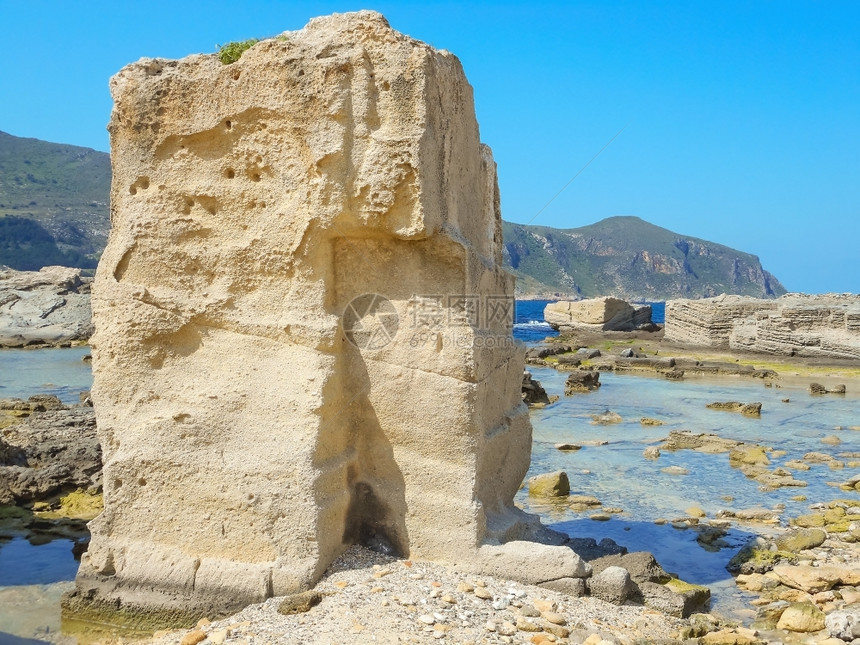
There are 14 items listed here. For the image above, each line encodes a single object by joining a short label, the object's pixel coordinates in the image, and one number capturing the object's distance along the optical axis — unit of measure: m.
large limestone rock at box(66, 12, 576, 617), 4.63
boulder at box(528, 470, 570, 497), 8.49
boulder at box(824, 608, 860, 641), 4.52
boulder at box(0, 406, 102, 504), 7.83
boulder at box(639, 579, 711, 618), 4.87
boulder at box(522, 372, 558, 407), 14.86
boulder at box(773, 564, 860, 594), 5.45
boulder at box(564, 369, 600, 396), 16.81
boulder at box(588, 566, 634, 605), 4.69
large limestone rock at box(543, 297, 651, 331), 29.77
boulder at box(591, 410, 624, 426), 13.14
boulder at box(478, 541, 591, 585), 4.68
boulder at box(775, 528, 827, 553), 6.60
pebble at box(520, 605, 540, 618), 4.29
